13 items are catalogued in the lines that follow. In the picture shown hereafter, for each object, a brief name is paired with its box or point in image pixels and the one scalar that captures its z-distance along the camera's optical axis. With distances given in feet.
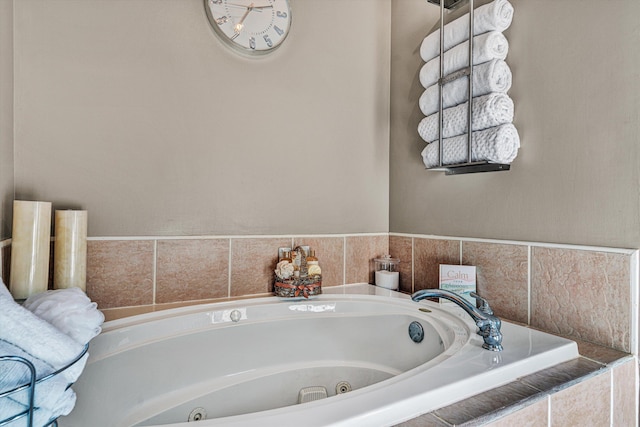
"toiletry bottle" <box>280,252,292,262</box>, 4.66
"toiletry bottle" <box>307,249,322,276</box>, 4.62
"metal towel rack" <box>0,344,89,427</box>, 1.45
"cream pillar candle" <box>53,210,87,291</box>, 3.31
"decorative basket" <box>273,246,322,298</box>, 4.42
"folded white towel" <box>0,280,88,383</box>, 1.69
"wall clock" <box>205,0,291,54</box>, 4.36
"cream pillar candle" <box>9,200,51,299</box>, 2.97
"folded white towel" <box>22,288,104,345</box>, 2.13
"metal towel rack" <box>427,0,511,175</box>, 3.95
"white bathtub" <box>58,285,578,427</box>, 2.09
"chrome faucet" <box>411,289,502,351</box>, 2.81
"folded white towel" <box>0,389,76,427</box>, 1.49
